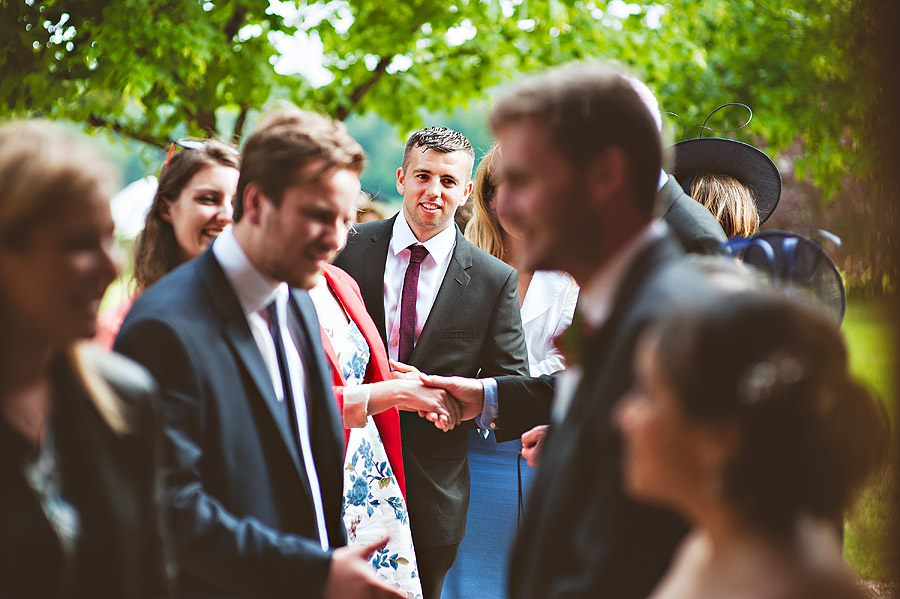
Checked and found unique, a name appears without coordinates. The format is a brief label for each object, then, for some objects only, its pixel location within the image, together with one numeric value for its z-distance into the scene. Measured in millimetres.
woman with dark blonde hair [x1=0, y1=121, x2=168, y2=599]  1496
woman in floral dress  3459
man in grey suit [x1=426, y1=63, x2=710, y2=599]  1432
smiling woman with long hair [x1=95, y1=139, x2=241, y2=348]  3201
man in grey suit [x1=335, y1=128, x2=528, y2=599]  4047
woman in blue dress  4531
